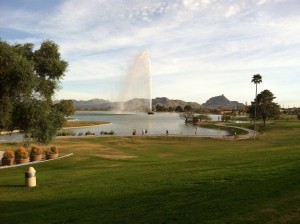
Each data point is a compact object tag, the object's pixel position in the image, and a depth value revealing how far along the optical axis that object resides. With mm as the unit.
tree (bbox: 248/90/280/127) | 107144
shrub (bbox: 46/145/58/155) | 31447
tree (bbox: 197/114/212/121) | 160125
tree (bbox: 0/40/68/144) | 16812
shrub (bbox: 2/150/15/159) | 27734
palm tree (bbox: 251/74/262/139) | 92812
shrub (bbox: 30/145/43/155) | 30070
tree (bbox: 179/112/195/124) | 168250
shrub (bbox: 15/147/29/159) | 28422
